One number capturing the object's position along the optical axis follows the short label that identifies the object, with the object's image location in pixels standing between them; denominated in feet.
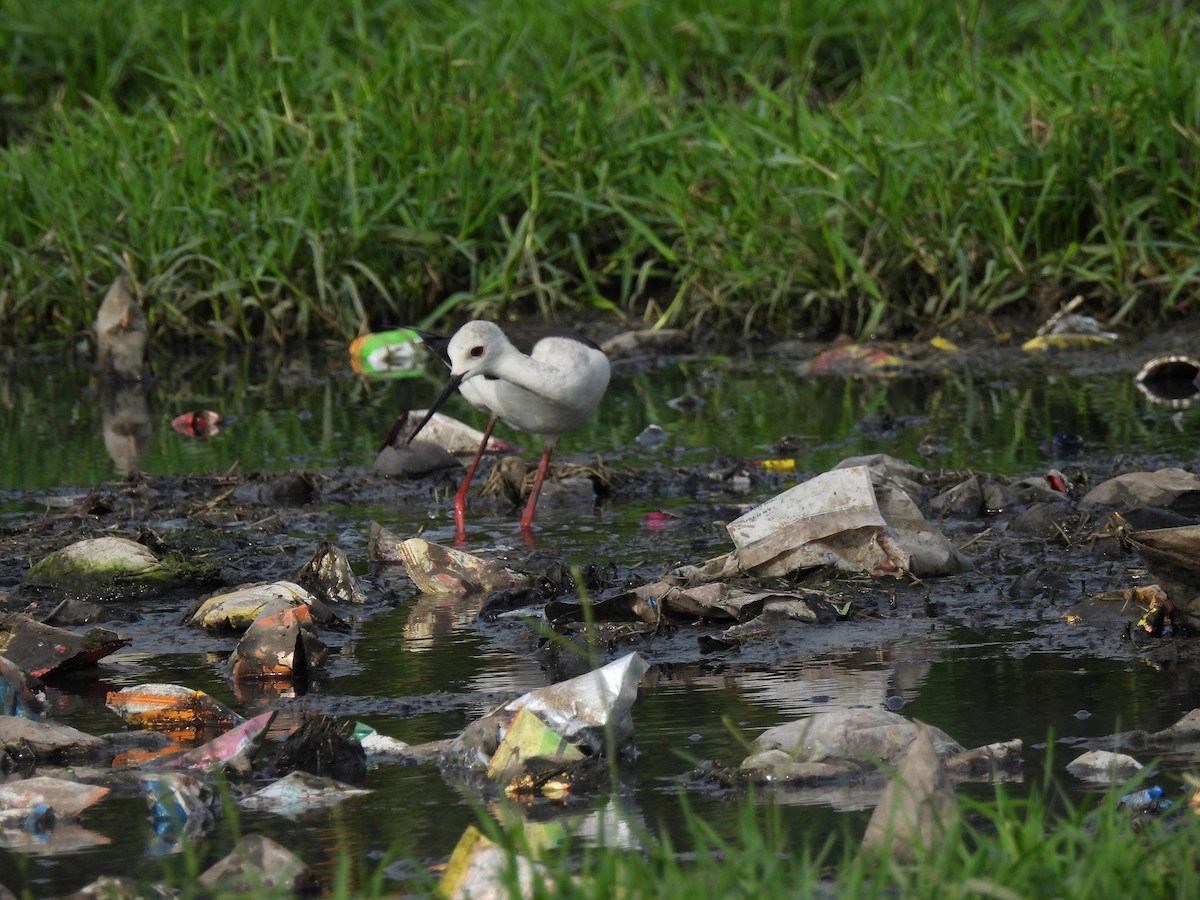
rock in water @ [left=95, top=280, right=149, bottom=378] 66.74
